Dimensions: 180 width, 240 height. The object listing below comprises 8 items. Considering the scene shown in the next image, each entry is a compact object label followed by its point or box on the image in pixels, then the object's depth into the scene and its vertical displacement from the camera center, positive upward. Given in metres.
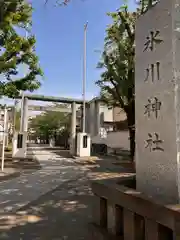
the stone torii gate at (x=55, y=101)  13.55 +1.93
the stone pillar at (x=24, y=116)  13.44 +1.11
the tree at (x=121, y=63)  6.96 +2.82
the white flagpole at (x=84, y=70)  13.88 +4.70
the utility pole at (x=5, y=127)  7.64 +0.15
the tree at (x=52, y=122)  25.35 +1.26
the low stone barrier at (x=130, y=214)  1.53 -0.84
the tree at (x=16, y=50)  5.71 +3.13
